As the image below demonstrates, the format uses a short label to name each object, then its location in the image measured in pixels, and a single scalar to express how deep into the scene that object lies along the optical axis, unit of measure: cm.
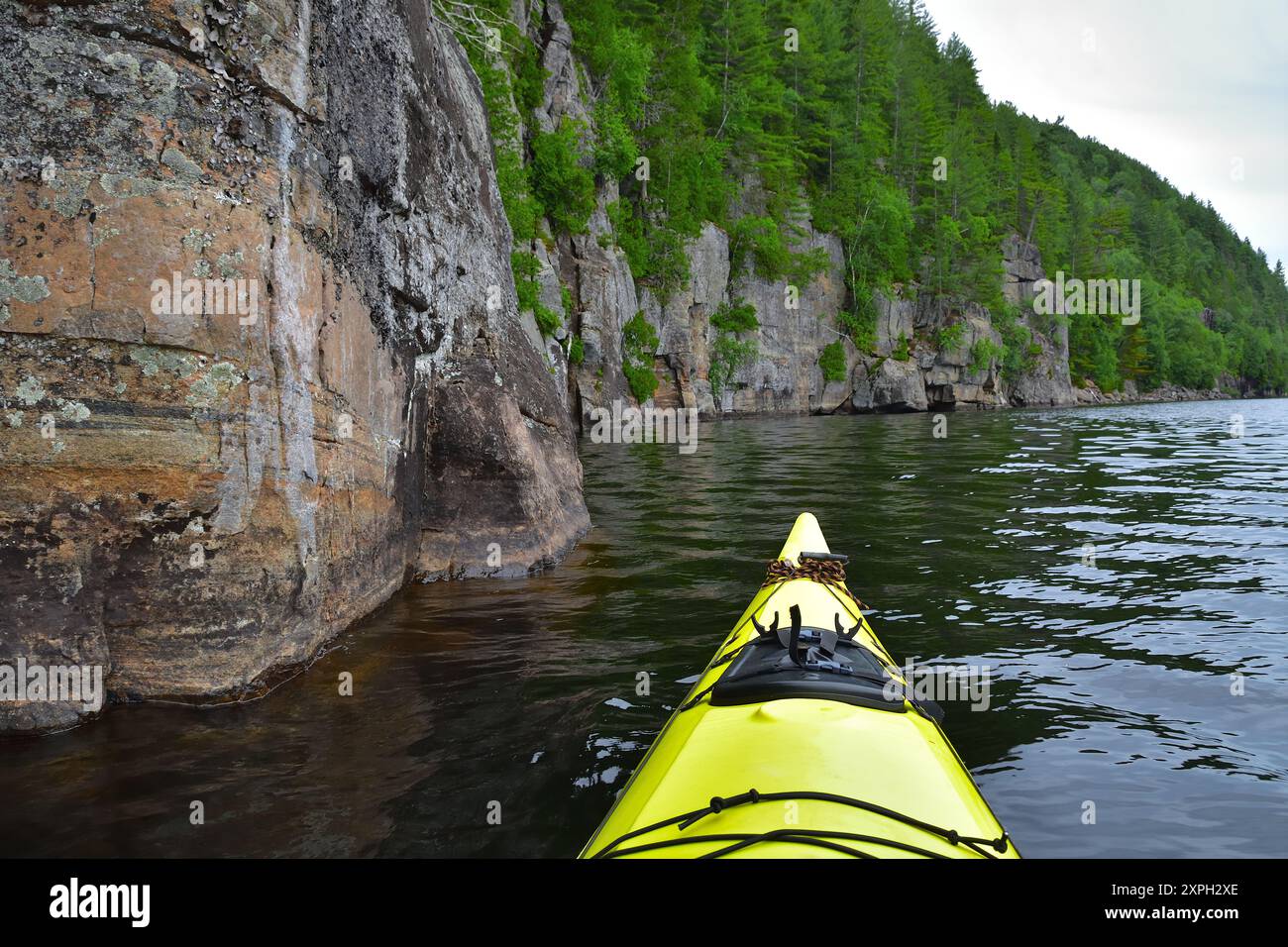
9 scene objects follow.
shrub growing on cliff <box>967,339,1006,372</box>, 4975
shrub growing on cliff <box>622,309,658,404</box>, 3108
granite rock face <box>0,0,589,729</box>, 382
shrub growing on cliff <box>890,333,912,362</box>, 4703
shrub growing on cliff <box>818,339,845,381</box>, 4428
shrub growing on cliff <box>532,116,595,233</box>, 2566
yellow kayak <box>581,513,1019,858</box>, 230
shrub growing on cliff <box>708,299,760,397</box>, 3812
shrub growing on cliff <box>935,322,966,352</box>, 4869
